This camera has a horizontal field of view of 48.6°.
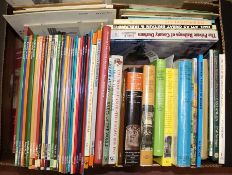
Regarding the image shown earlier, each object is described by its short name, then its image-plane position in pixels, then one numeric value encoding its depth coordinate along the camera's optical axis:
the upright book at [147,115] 0.70
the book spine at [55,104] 0.68
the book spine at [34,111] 0.68
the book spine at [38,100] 0.68
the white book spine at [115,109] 0.69
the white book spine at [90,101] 0.68
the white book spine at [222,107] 0.69
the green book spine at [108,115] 0.68
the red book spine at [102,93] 0.67
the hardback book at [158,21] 0.74
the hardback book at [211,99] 0.70
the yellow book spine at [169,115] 0.71
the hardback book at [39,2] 0.73
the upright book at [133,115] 0.69
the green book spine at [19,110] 0.68
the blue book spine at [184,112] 0.69
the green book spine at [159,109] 0.71
